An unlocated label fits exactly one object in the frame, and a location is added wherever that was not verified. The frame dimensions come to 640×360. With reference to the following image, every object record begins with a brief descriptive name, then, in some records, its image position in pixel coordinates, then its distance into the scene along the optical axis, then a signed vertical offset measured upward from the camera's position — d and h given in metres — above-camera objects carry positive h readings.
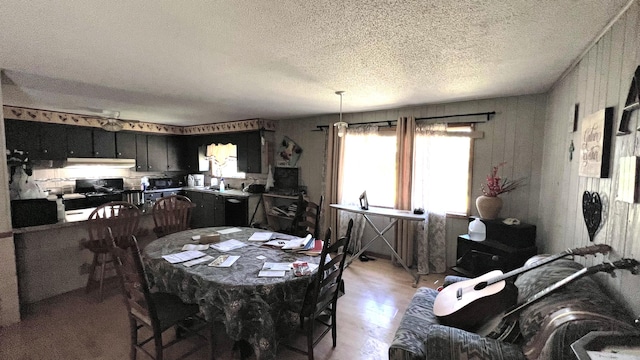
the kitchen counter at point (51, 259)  2.56 -1.03
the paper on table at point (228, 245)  2.31 -0.75
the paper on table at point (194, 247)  2.29 -0.74
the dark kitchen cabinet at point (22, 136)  3.90 +0.34
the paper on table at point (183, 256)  2.01 -0.74
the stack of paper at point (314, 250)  2.21 -0.74
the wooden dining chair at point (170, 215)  3.15 -0.65
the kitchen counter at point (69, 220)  2.42 -0.64
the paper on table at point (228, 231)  2.87 -0.75
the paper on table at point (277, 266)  1.90 -0.75
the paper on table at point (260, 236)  2.60 -0.74
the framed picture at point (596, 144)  1.37 +0.14
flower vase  2.84 -0.42
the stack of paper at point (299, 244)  2.29 -0.72
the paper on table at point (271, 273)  1.79 -0.75
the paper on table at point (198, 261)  1.95 -0.75
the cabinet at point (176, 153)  5.96 +0.20
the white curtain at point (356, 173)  4.06 -0.14
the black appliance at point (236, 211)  4.74 -0.88
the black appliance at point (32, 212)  2.40 -0.50
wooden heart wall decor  1.43 -0.24
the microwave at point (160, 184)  5.66 -0.49
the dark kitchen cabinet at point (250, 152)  4.98 +0.21
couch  1.00 -0.69
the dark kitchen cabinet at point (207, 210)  5.05 -0.94
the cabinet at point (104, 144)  4.79 +0.31
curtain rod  3.17 +0.64
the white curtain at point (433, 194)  3.48 -0.37
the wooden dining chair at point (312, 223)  2.84 -0.68
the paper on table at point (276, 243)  2.41 -0.74
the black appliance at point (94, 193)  4.61 -0.59
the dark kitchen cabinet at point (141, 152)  5.39 +0.18
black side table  2.49 -0.81
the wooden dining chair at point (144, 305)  1.61 -1.00
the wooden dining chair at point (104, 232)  2.77 -0.77
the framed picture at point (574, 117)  1.88 +0.37
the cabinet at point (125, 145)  5.09 +0.31
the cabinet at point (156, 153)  5.59 +0.19
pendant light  3.04 +0.44
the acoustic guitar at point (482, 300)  1.47 -0.78
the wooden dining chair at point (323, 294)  1.70 -0.93
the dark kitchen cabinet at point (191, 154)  6.00 +0.18
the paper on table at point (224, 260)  1.96 -0.75
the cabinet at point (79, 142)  4.49 +0.32
